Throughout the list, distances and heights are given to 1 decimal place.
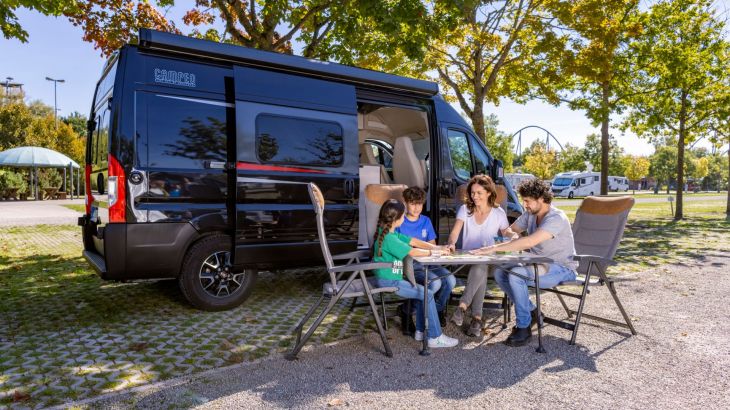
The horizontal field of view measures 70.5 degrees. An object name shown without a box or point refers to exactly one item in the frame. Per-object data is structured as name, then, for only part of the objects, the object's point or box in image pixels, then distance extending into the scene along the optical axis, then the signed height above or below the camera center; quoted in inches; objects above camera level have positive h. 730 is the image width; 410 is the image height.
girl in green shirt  164.2 -23.1
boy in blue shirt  184.7 -16.9
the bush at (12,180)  1073.8 +13.9
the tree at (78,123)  2628.9 +337.1
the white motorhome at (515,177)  1721.6 +37.3
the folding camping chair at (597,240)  179.0 -19.9
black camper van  182.7 +10.4
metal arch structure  1140.6 +124.2
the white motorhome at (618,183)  2379.4 +25.1
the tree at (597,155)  2280.6 +152.0
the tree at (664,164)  3021.7 +144.0
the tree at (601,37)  496.1 +153.7
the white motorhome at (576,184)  1786.4 +15.7
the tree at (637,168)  2871.6 +114.5
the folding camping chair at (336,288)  155.0 -31.5
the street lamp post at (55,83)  1688.6 +356.6
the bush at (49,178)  1165.7 +20.6
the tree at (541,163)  2232.0 +113.0
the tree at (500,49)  527.5 +150.0
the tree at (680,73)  607.5 +145.8
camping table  160.6 -23.0
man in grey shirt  173.8 -22.1
